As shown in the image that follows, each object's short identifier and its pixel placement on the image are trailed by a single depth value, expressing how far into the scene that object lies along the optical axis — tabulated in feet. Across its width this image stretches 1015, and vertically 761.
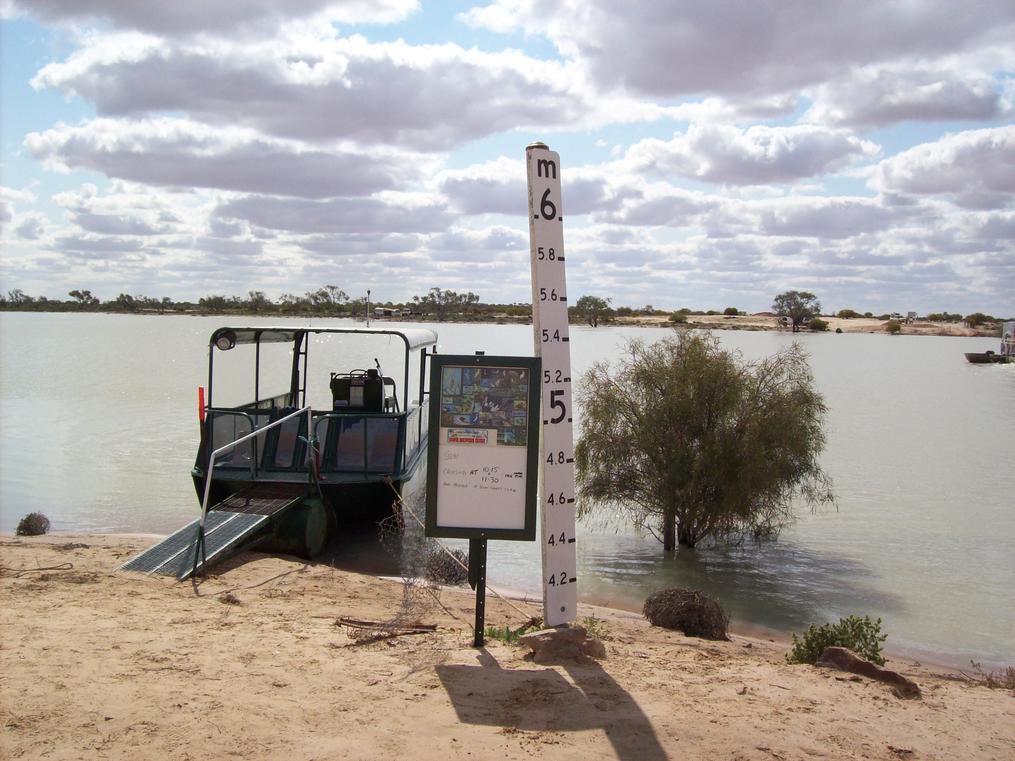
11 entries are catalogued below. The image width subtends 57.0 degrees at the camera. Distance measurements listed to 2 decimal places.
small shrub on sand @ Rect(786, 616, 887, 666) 26.18
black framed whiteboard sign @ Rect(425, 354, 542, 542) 22.68
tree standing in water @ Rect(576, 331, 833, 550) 50.03
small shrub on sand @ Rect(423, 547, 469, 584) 39.17
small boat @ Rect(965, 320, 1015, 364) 300.20
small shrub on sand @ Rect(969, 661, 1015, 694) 24.16
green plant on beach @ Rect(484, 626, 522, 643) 24.00
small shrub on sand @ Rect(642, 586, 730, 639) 31.78
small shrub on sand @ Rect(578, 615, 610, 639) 25.68
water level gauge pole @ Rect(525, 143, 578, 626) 23.47
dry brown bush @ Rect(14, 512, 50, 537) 48.67
